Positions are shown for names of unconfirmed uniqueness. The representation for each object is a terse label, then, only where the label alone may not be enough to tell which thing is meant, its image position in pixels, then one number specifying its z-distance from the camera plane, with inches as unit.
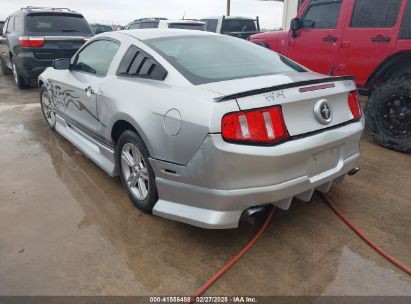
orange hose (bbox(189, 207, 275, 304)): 84.5
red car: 168.9
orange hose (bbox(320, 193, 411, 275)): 91.5
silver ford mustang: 85.0
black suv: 298.4
